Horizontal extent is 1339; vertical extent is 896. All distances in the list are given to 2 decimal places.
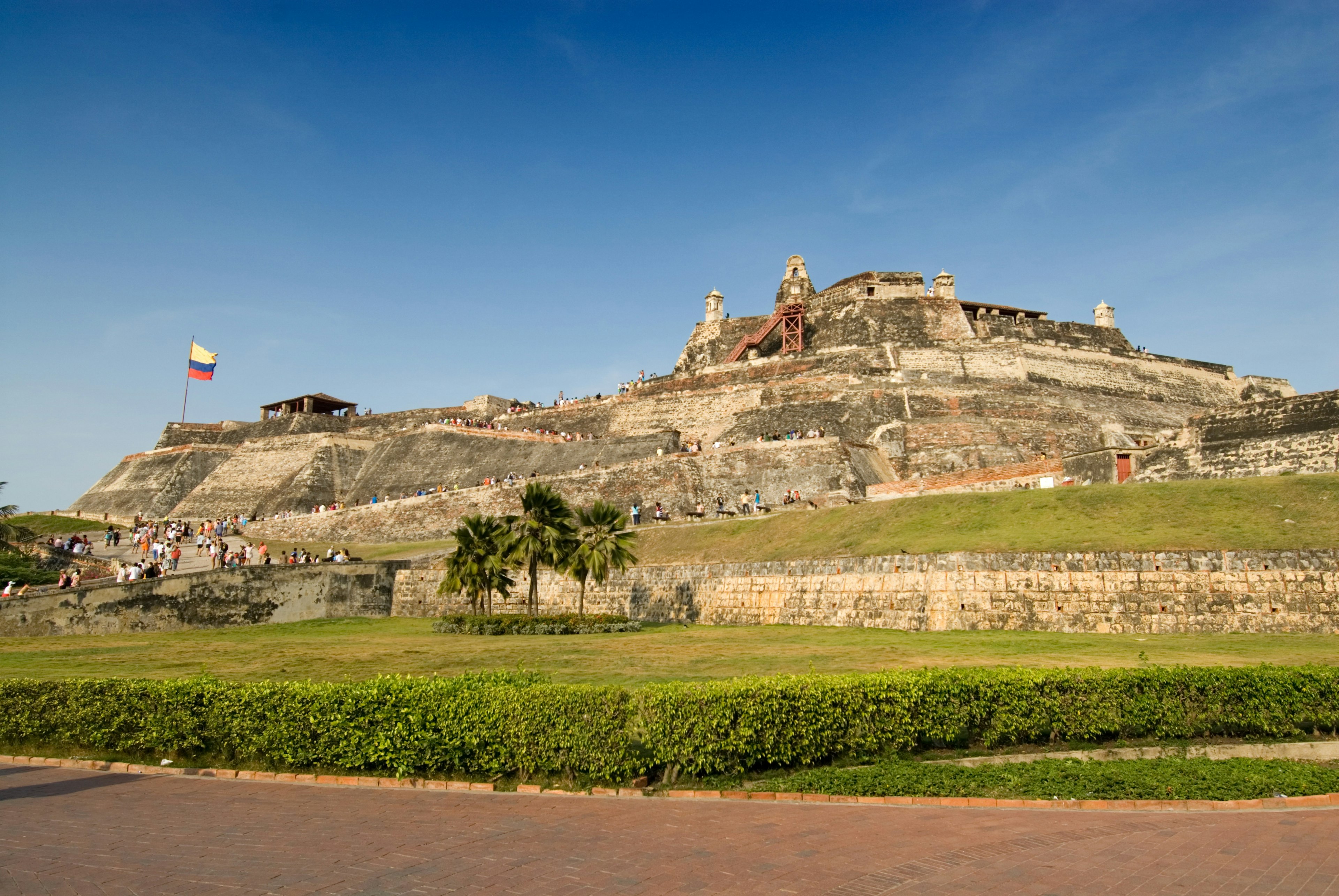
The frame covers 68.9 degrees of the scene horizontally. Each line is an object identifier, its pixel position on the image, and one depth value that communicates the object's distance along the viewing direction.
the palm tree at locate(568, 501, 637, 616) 24.47
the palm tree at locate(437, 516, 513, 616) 25.33
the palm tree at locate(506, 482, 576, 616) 24.94
